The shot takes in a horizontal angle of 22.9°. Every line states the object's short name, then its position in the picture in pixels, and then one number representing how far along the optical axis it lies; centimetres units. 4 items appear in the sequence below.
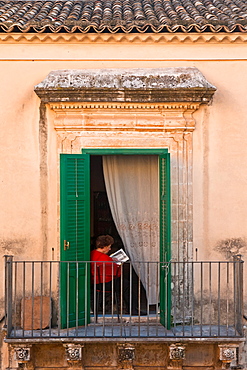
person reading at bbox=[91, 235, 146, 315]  935
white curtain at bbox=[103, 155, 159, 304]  970
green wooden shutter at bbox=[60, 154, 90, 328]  892
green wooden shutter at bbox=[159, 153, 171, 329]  885
